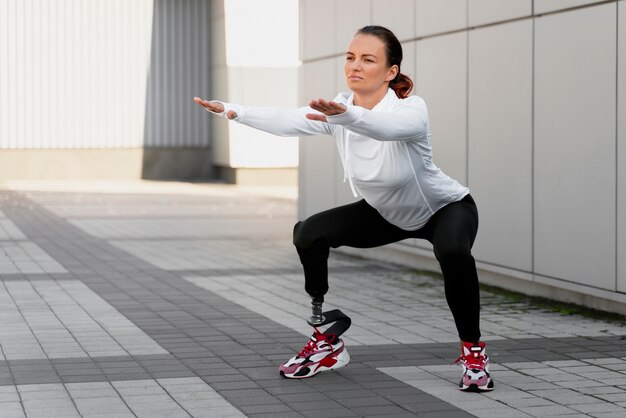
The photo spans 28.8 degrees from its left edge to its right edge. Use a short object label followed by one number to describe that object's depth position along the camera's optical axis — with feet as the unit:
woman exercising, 18.56
